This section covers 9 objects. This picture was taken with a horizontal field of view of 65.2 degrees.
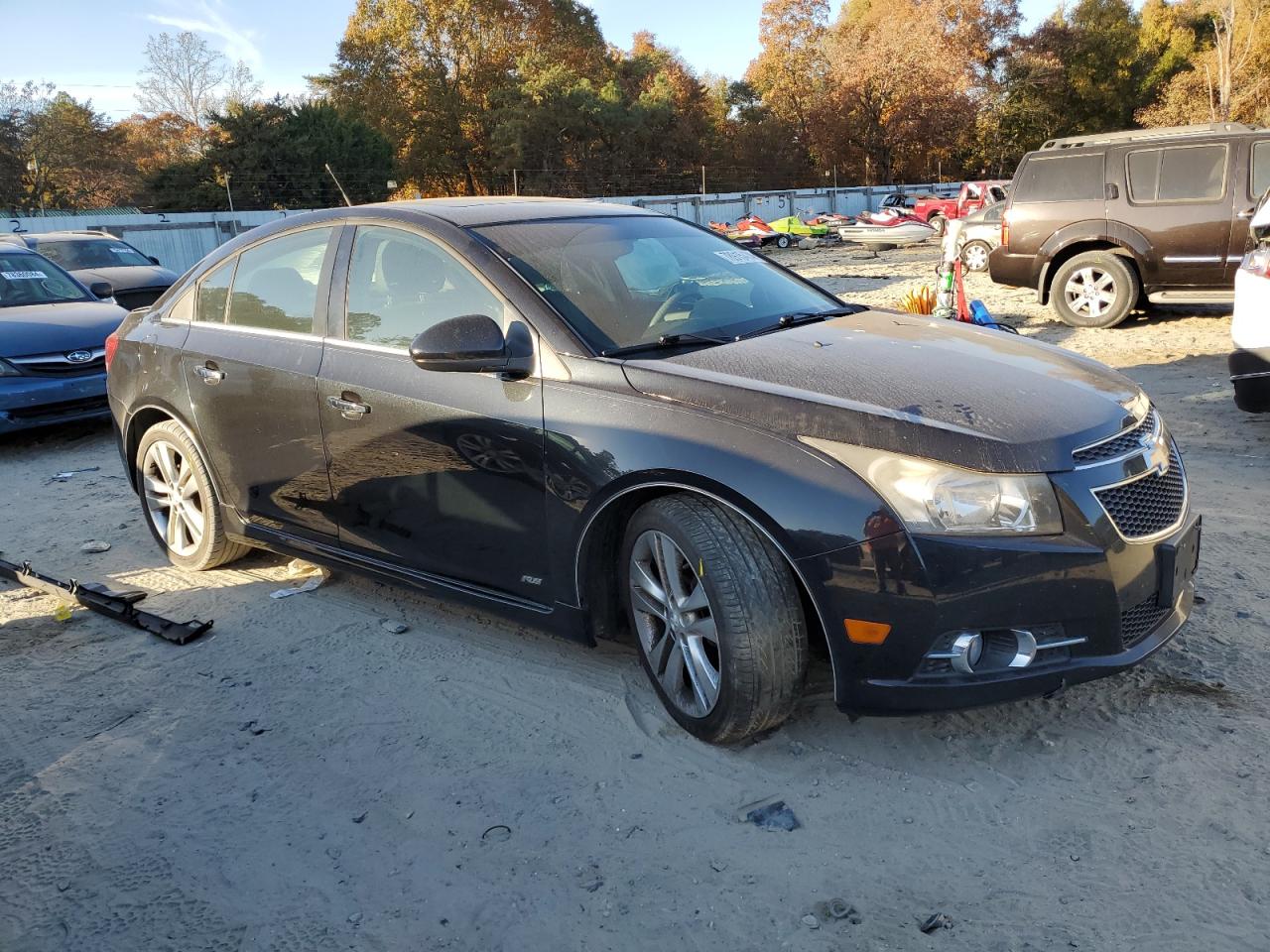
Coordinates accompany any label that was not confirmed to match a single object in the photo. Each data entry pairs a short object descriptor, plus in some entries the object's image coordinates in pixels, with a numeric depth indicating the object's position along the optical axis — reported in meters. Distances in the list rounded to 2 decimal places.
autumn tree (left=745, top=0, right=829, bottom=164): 51.66
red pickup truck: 24.01
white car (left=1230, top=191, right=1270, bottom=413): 5.75
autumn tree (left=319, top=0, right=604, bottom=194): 46.75
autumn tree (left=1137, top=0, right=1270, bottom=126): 35.66
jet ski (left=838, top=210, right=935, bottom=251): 23.88
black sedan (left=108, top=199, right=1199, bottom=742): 2.66
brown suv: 9.84
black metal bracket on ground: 4.14
